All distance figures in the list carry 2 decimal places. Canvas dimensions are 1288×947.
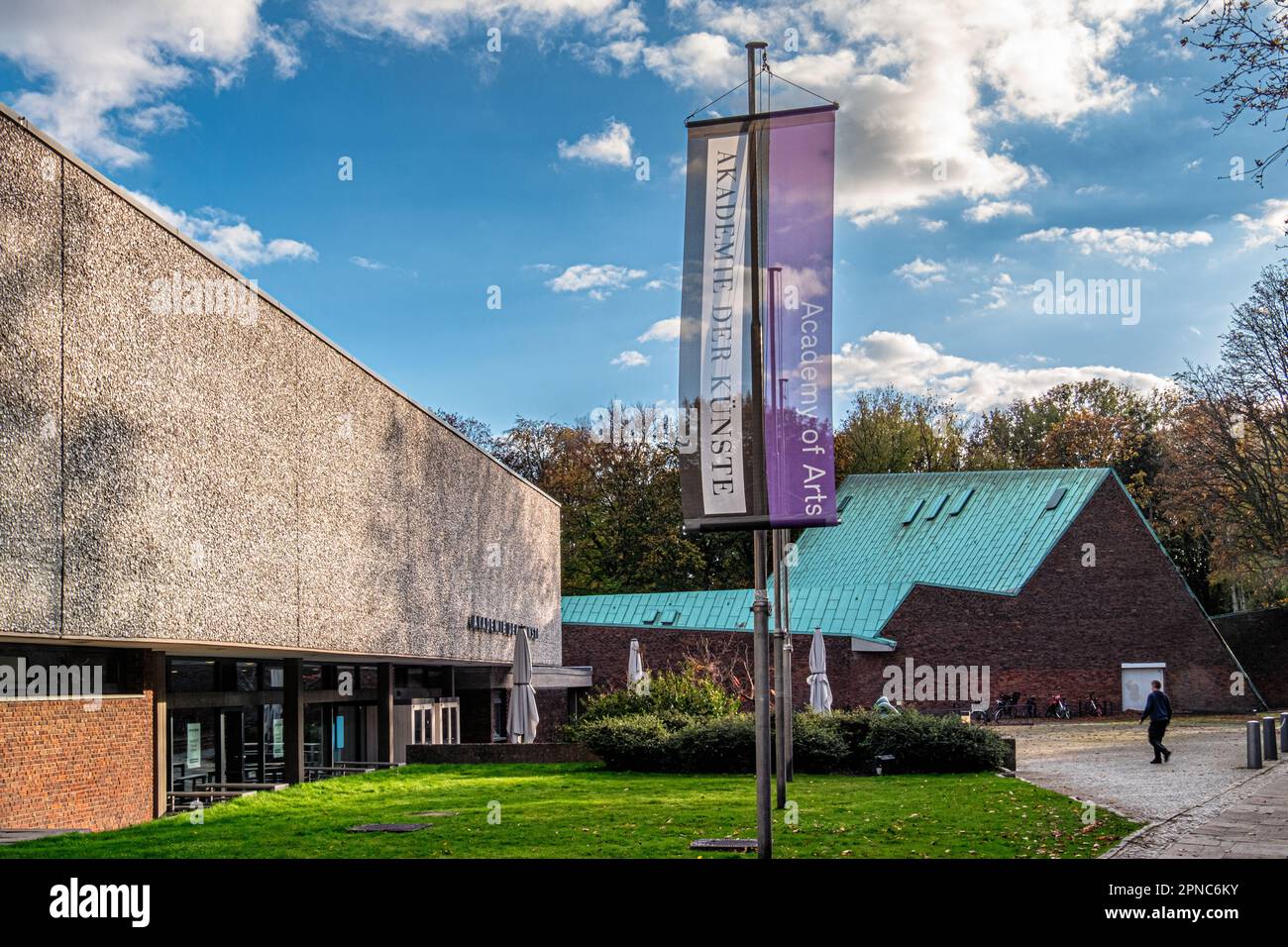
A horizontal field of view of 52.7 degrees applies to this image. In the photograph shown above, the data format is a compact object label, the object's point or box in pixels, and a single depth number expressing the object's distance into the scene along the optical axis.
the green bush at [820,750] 20.80
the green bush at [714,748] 21.03
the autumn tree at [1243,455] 37.47
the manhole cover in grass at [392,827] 13.66
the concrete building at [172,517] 12.16
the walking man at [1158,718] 22.72
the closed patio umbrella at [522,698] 26.88
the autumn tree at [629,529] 54.62
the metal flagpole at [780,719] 15.03
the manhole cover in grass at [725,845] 11.48
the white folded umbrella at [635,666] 29.85
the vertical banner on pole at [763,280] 10.44
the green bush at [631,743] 21.66
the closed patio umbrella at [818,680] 26.06
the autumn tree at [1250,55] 9.96
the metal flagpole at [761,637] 10.05
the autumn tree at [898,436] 60.78
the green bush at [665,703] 24.39
